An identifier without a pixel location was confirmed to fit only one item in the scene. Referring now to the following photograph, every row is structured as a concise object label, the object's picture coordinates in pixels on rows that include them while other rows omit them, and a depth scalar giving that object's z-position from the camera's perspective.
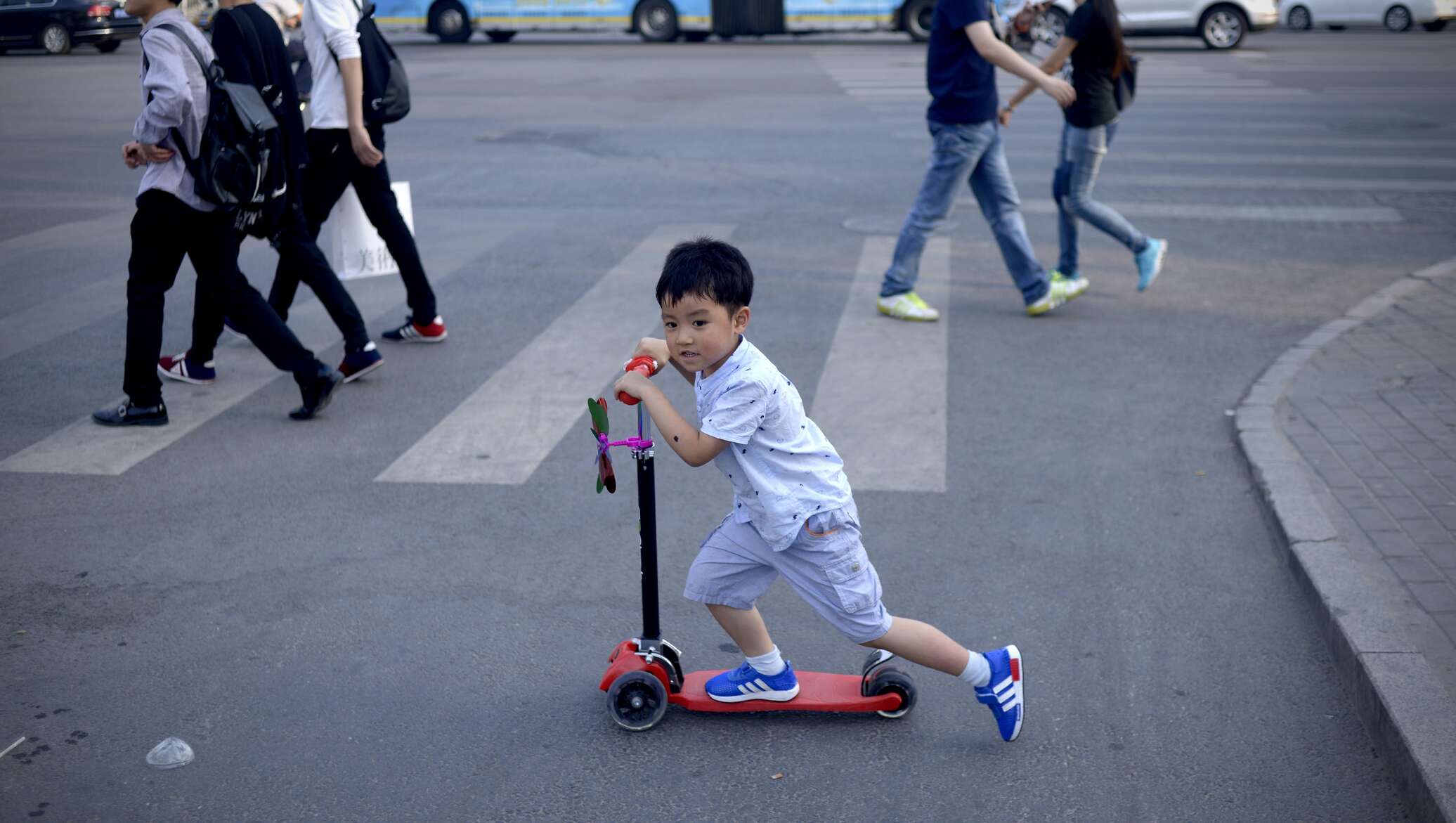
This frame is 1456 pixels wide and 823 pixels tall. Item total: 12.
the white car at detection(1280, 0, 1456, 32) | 28.06
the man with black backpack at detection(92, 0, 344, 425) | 5.40
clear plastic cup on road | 3.36
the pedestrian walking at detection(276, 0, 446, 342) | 6.52
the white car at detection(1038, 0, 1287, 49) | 23.75
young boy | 3.13
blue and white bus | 26.45
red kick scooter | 3.51
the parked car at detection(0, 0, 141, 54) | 26.19
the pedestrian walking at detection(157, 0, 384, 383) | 5.71
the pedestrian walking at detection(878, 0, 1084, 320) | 7.13
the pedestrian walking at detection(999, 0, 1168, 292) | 7.43
